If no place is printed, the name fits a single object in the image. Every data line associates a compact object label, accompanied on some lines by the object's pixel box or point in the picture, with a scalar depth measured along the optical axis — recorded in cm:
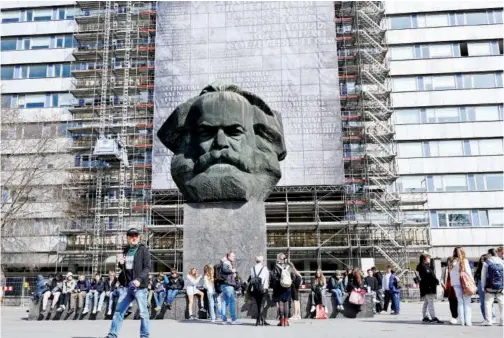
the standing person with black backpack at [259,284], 853
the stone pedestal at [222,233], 1093
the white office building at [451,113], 3569
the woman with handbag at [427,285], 903
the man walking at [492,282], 826
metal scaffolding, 3069
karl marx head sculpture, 1124
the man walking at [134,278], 582
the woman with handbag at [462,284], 830
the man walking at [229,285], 884
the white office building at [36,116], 2472
